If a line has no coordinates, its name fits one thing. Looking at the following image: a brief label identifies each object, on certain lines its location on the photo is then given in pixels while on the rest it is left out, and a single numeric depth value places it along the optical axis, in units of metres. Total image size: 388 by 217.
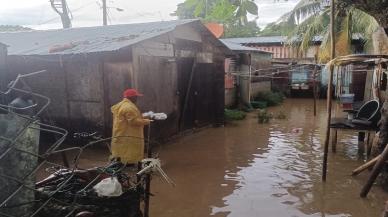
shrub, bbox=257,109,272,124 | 15.38
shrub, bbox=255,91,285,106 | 21.39
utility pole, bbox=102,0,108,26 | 27.27
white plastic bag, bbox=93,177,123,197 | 3.82
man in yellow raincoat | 7.25
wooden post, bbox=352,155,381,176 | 7.31
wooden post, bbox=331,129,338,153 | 10.66
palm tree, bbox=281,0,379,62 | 18.41
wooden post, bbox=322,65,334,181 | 7.51
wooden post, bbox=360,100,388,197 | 6.47
